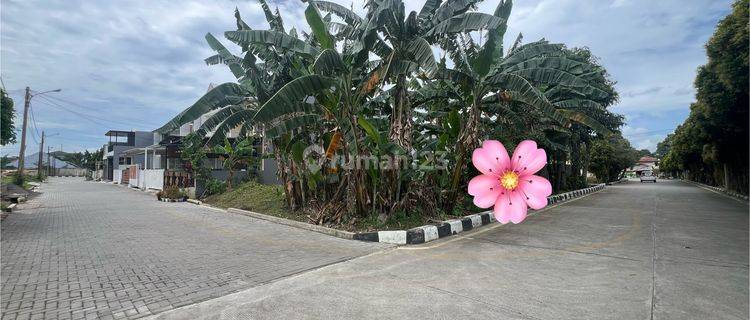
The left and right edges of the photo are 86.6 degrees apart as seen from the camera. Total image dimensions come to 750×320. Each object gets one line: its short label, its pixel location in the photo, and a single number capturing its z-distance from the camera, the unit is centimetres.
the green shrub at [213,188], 1670
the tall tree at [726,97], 902
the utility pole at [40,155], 4036
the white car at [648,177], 4464
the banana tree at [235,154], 1594
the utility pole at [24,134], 2342
